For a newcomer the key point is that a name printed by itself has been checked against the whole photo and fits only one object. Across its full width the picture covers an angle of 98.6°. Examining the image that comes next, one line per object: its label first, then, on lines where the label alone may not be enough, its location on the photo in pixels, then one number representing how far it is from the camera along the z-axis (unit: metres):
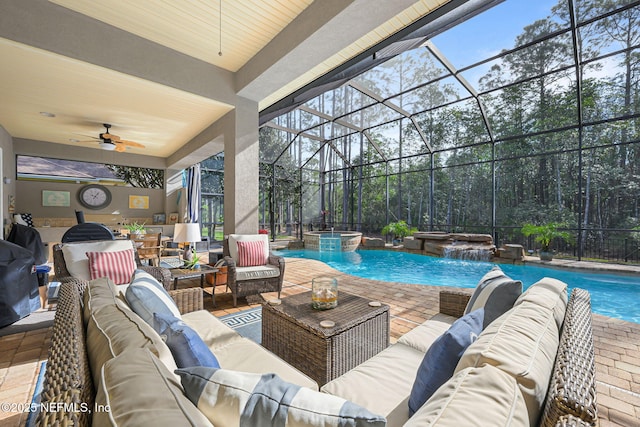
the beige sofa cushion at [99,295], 1.26
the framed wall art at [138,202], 8.70
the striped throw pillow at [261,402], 0.64
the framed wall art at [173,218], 9.00
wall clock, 7.96
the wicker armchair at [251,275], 3.41
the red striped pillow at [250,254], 3.77
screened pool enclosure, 5.79
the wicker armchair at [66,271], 2.86
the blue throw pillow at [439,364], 0.94
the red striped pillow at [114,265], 2.96
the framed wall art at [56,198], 7.44
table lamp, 3.40
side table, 3.22
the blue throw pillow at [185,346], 1.02
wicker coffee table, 1.67
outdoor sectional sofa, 0.59
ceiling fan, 5.26
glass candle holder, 2.04
